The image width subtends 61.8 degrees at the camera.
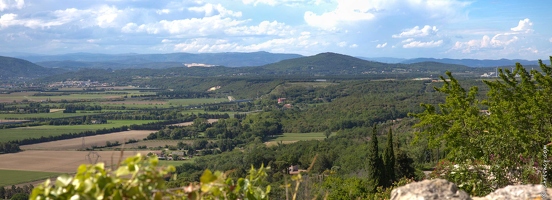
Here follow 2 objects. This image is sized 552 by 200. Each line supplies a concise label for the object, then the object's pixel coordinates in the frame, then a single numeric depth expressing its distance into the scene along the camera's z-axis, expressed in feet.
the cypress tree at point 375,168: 78.28
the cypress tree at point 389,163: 80.44
